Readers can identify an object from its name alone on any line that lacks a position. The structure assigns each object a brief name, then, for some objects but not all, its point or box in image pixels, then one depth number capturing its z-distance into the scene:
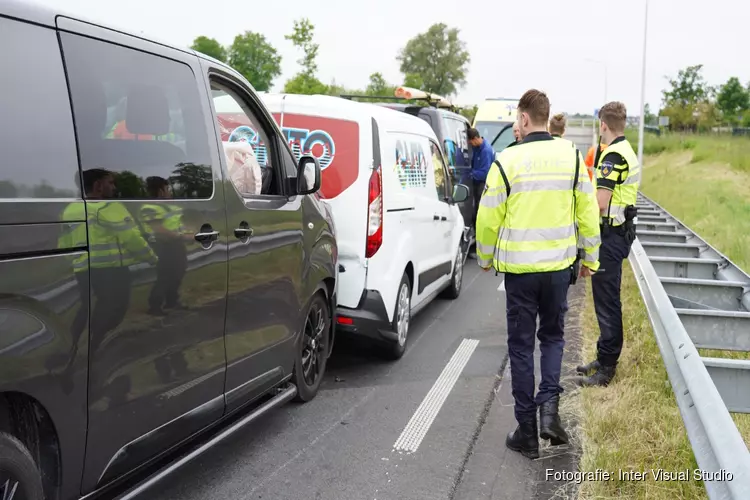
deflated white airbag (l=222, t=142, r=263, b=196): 4.16
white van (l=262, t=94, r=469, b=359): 5.67
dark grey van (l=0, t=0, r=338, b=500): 2.40
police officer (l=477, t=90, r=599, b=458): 4.33
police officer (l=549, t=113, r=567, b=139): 8.20
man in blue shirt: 11.68
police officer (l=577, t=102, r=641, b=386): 5.55
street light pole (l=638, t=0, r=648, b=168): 33.44
